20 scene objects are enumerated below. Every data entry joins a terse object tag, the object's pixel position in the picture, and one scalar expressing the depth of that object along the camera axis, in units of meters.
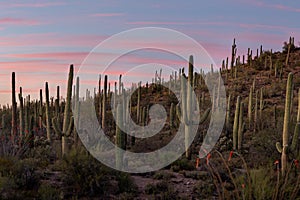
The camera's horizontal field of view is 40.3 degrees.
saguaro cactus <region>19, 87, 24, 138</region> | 21.09
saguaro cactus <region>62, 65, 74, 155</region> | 15.09
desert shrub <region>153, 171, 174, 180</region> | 12.51
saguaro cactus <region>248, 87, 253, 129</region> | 24.59
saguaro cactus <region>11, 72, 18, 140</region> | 20.12
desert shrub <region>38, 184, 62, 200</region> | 9.81
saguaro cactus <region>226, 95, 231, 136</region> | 22.66
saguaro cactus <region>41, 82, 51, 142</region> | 19.44
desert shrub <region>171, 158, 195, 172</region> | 13.98
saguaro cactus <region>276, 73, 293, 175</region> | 12.30
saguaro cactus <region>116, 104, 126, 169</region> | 13.80
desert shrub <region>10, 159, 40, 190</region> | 10.55
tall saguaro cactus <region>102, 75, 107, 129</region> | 20.93
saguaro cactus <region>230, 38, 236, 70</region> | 41.31
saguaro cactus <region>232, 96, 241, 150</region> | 17.67
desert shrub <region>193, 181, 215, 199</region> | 10.93
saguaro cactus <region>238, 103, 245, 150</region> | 17.62
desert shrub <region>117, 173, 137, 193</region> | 11.10
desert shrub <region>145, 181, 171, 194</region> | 11.15
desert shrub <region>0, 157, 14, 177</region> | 10.84
